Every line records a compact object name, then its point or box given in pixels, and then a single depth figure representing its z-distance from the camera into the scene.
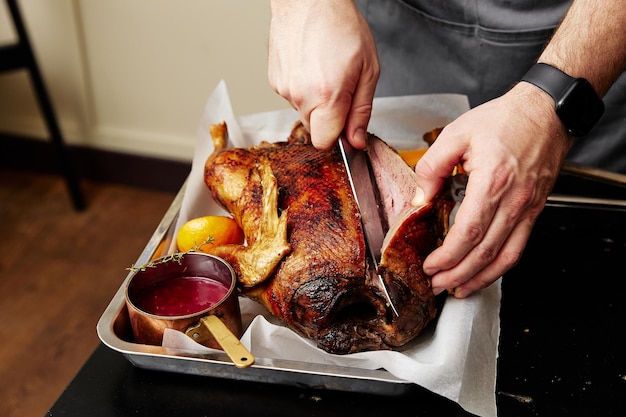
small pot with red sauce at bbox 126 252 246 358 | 1.12
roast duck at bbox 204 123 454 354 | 1.19
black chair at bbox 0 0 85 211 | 2.92
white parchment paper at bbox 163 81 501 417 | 1.07
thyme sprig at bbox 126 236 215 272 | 1.22
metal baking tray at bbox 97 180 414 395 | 1.09
